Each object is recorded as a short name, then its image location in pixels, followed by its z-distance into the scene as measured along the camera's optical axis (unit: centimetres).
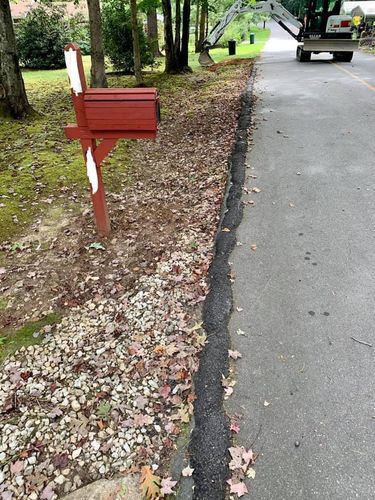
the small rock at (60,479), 226
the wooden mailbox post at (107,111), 352
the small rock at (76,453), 239
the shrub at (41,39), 1970
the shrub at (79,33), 2286
